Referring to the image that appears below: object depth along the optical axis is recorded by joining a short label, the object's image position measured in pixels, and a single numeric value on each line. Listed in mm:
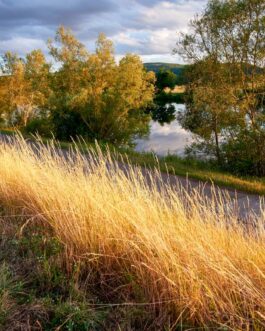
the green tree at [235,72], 11375
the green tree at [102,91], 24922
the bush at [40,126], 26302
